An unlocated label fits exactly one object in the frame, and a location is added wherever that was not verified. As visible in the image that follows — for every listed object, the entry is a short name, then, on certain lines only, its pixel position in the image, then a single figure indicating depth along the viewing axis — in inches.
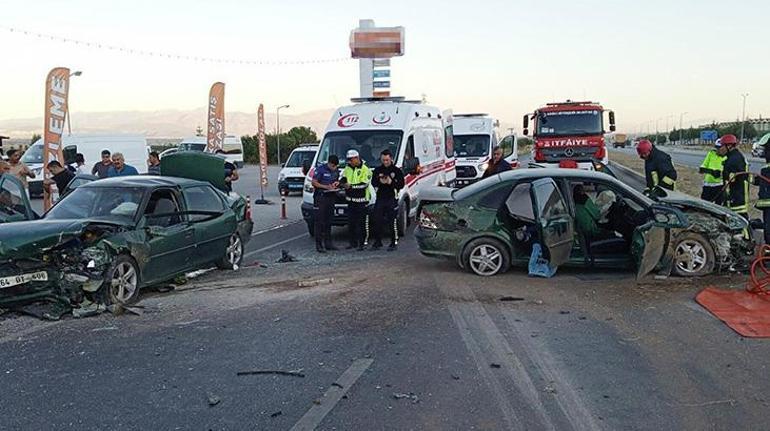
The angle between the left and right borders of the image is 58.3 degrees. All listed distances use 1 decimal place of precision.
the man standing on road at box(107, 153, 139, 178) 470.3
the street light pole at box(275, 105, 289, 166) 2424.7
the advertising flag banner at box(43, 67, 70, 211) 619.5
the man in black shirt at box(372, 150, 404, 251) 454.3
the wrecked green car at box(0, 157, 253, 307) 272.4
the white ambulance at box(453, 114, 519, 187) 936.9
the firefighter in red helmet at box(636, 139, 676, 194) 411.8
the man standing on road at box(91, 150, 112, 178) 498.3
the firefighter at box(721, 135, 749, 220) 389.0
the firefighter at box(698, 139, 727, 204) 406.6
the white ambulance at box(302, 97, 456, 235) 517.3
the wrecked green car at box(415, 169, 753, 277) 326.6
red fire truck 846.5
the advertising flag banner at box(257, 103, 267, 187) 956.0
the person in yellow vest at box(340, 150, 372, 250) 459.5
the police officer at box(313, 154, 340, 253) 460.1
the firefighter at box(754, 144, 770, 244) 352.8
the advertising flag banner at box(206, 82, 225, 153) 877.8
